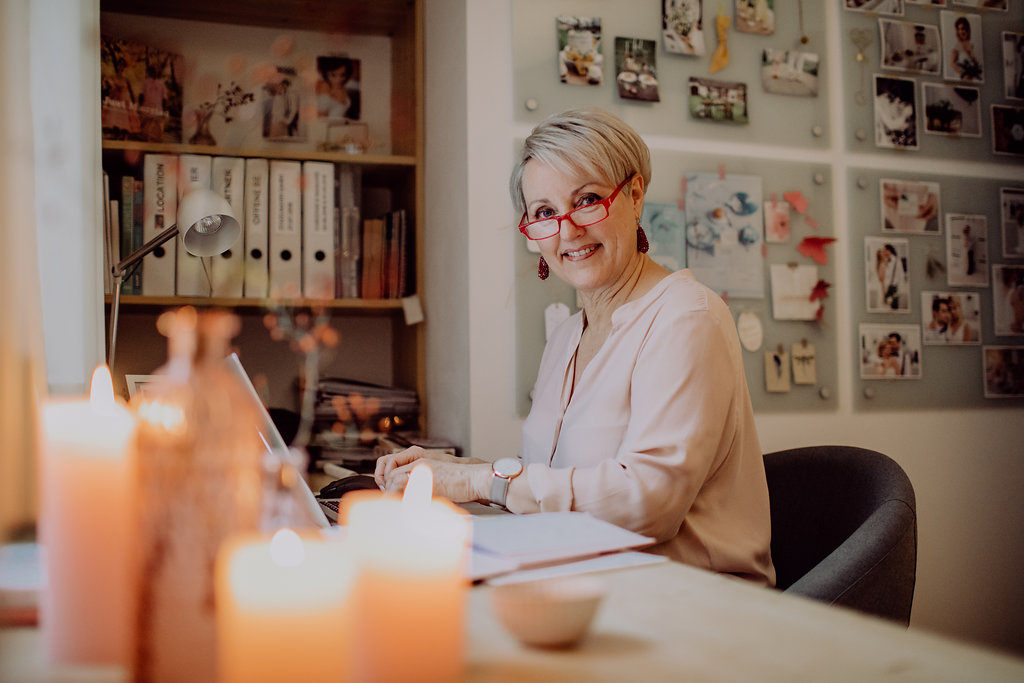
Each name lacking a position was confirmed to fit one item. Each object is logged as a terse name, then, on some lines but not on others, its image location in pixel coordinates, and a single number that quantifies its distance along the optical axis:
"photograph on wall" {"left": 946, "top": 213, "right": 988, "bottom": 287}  2.35
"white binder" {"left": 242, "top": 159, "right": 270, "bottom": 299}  2.17
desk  0.49
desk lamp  1.59
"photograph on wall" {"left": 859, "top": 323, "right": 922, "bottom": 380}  2.26
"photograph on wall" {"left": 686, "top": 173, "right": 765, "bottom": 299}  2.14
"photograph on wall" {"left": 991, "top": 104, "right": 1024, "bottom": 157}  2.43
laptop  0.93
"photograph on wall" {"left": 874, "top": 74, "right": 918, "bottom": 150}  2.31
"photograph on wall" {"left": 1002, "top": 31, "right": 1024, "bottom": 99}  2.43
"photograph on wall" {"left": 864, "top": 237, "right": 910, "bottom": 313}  2.28
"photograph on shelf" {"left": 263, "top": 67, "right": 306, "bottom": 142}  2.46
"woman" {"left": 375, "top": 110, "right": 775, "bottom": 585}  1.13
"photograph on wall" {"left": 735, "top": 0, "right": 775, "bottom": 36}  2.20
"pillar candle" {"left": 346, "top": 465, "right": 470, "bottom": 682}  0.44
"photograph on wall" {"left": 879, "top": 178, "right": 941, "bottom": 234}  2.31
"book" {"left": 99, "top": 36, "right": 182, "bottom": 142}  2.21
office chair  1.07
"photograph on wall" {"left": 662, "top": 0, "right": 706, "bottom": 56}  2.14
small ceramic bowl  0.52
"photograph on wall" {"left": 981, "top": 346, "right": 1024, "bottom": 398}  2.38
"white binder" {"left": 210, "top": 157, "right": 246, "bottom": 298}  2.14
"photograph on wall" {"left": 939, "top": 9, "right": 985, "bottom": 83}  2.38
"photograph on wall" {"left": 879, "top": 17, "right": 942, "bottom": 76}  2.32
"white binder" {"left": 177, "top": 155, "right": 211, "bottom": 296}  2.12
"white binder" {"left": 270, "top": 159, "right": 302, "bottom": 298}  2.19
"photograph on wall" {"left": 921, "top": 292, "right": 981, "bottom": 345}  2.32
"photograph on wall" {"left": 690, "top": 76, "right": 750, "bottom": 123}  2.16
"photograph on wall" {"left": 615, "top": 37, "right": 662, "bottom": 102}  2.10
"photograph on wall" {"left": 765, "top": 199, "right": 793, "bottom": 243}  2.20
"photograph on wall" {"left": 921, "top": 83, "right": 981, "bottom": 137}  2.36
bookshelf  2.34
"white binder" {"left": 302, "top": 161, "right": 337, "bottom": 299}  2.21
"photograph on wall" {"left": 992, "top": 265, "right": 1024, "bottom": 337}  2.39
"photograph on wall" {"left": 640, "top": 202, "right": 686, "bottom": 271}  2.10
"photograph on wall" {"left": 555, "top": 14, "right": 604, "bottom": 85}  2.06
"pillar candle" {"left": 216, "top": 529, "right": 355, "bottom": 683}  0.36
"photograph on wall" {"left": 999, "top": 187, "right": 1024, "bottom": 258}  2.42
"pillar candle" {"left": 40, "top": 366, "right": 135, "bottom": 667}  0.44
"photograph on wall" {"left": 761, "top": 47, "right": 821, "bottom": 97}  2.22
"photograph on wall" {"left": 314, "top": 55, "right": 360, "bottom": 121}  2.54
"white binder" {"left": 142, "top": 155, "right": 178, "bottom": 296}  2.09
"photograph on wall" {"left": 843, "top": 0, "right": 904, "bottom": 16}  2.30
